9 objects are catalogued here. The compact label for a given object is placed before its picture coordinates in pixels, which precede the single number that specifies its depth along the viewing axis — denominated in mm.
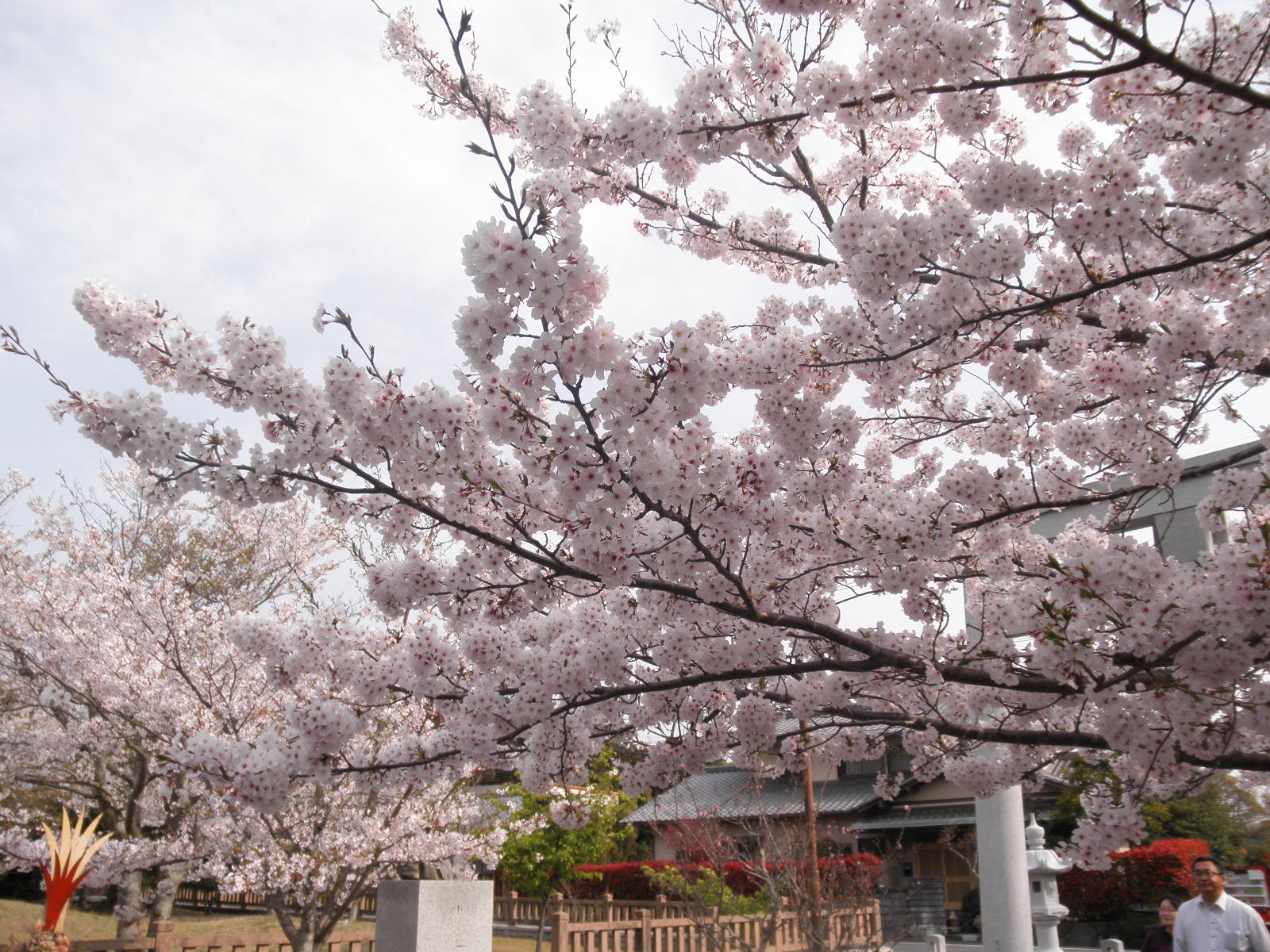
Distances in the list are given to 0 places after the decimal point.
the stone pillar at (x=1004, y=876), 6895
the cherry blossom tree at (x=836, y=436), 2611
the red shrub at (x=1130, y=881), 13773
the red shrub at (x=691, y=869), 8842
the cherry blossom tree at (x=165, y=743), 7730
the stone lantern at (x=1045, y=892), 8320
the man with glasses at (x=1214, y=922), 4602
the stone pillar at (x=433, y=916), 5938
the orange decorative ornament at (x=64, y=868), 6934
